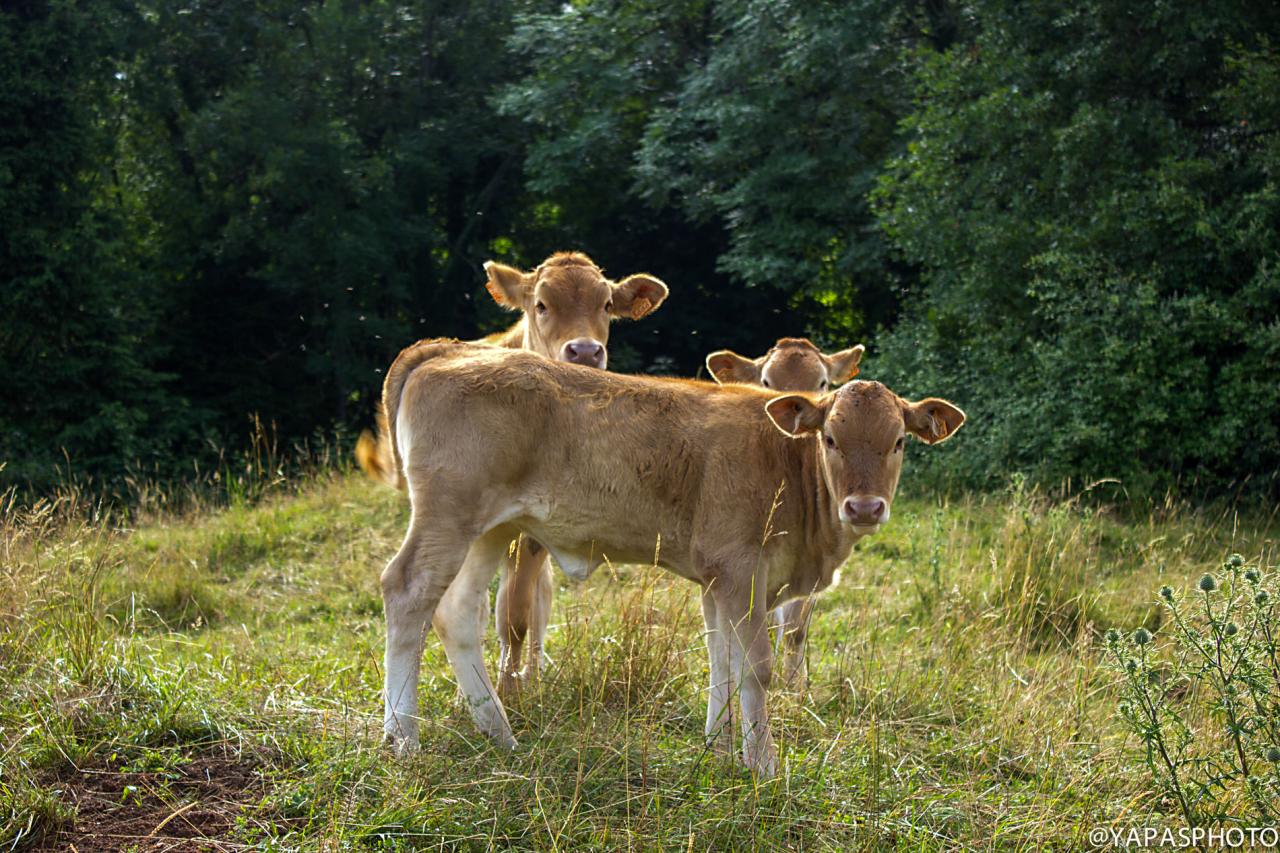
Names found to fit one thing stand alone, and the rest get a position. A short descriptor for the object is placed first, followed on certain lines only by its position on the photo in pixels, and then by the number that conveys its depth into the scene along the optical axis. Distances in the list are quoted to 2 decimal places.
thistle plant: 4.20
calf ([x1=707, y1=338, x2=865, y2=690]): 8.41
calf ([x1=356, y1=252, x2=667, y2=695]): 6.43
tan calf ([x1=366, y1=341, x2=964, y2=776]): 5.33
